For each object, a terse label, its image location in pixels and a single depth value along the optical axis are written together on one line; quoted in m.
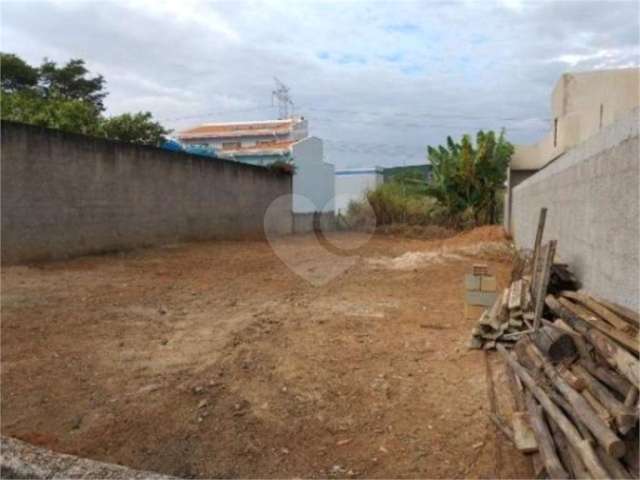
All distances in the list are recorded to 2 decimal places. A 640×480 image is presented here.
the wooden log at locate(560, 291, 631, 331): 2.92
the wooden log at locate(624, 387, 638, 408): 2.22
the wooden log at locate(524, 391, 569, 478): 2.31
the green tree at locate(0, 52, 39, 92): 19.19
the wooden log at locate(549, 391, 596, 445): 2.31
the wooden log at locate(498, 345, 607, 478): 2.14
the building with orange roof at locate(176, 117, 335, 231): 22.98
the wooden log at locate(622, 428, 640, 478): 2.12
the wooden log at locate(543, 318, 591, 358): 2.94
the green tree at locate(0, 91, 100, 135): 13.03
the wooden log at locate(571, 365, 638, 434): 2.15
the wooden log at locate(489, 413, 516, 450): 2.82
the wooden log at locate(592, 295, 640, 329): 2.84
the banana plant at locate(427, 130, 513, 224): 17.66
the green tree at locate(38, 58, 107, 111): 20.75
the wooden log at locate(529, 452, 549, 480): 2.45
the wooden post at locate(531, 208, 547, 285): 5.07
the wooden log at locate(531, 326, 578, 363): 3.04
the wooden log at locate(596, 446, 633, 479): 2.08
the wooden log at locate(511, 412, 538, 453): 2.64
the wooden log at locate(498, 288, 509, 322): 4.39
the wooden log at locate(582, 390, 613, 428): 2.23
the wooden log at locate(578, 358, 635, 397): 2.42
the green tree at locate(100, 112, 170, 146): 16.31
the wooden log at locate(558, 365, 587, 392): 2.63
